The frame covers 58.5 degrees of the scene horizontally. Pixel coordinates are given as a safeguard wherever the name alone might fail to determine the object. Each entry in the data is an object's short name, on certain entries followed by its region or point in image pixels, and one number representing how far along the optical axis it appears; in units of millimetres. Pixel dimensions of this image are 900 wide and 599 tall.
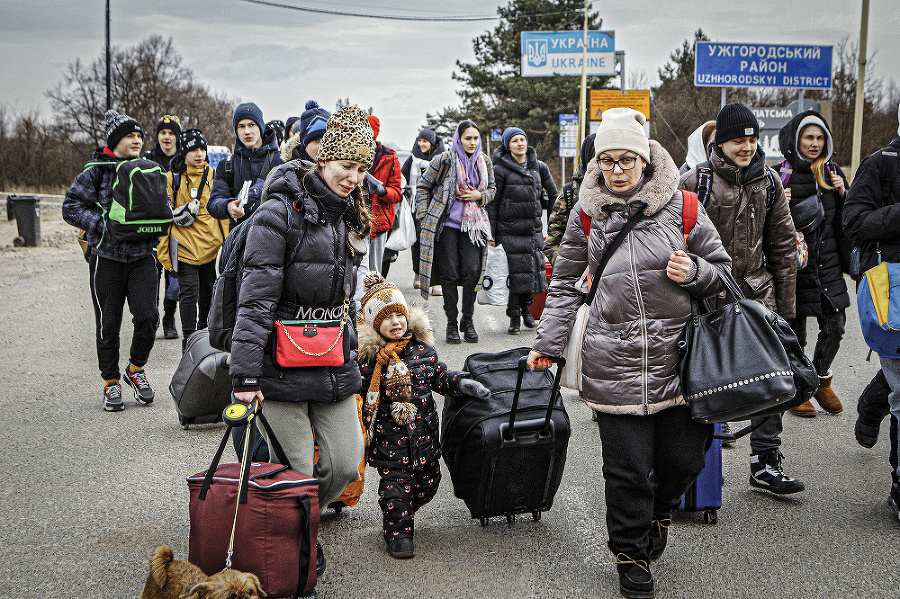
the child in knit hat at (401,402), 3883
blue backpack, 4156
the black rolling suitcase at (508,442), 3801
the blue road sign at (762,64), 25422
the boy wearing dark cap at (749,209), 4297
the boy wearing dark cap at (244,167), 6508
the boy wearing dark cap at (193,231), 7578
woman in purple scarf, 8758
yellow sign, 25984
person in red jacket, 7629
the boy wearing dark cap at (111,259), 6094
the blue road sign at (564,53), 30469
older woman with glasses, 3336
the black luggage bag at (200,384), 5547
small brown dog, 2787
